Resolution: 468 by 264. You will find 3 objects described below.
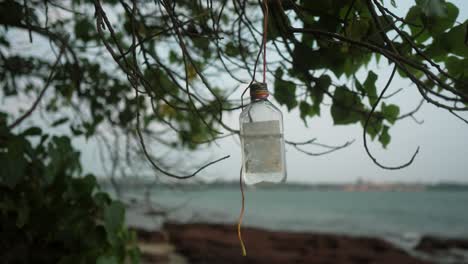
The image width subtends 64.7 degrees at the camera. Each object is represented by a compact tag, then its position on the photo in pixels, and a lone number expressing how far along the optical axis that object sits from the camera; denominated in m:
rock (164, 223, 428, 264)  8.61
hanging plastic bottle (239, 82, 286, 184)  1.04
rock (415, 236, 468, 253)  14.81
